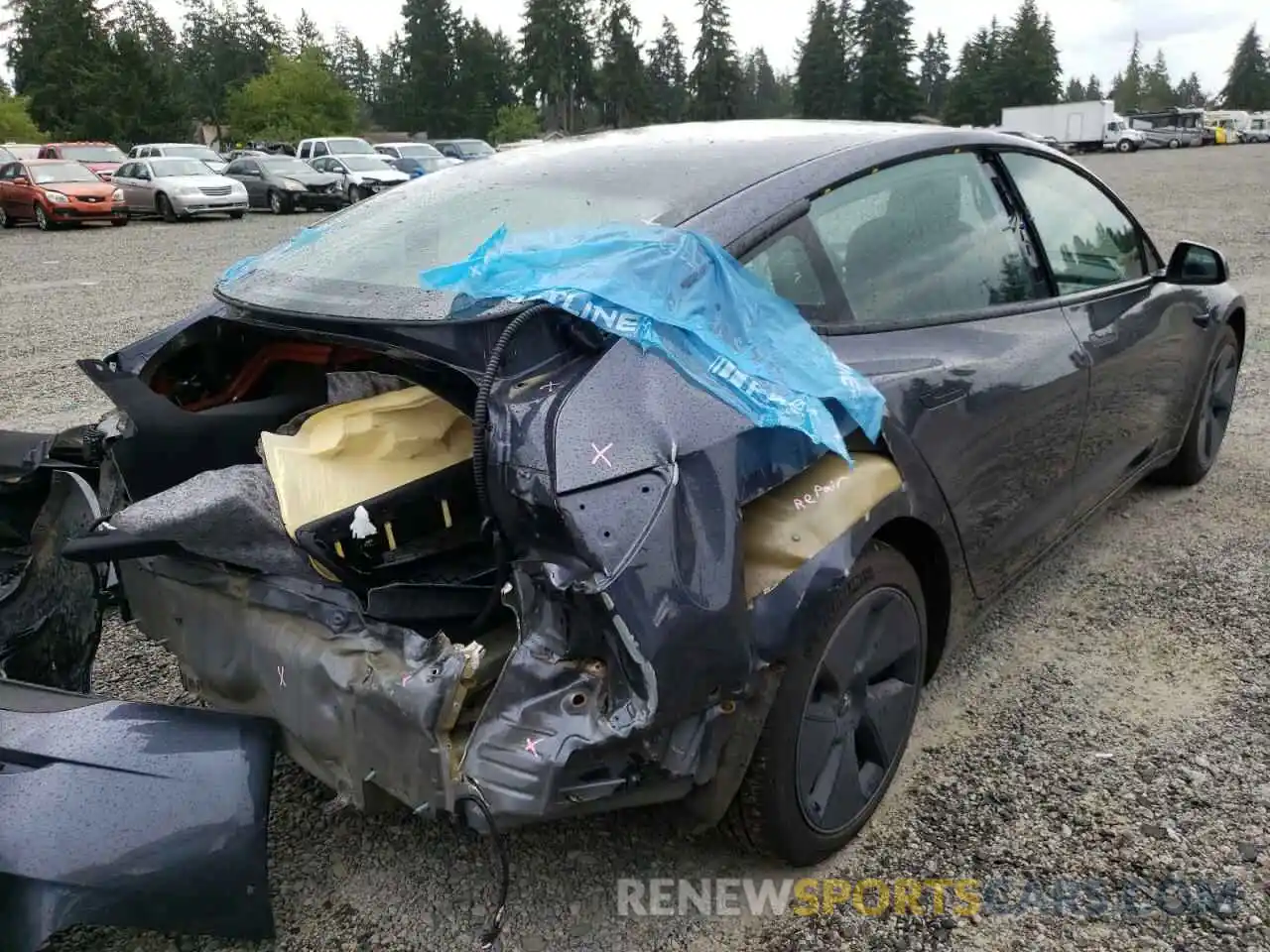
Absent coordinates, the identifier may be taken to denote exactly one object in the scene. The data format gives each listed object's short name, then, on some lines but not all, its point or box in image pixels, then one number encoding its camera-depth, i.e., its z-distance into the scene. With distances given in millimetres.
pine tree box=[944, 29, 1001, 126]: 76875
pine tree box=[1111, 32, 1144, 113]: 111438
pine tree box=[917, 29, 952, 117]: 104312
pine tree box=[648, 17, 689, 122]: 90438
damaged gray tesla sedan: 1844
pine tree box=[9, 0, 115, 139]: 49344
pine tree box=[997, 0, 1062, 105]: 76938
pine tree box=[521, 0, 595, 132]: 79812
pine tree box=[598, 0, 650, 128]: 78000
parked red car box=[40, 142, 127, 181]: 26875
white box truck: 49156
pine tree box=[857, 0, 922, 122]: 74562
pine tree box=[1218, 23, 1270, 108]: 92750
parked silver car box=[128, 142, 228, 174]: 26547
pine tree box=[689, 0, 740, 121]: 79500
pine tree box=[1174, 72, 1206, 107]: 117862
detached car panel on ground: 1878
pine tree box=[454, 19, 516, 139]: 77062
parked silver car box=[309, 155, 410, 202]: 23297
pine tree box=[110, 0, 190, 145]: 49562
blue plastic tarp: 2008
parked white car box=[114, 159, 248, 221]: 21047
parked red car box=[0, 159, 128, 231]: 19547
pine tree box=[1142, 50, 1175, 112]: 109144
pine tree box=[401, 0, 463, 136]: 77438
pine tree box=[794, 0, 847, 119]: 78312
